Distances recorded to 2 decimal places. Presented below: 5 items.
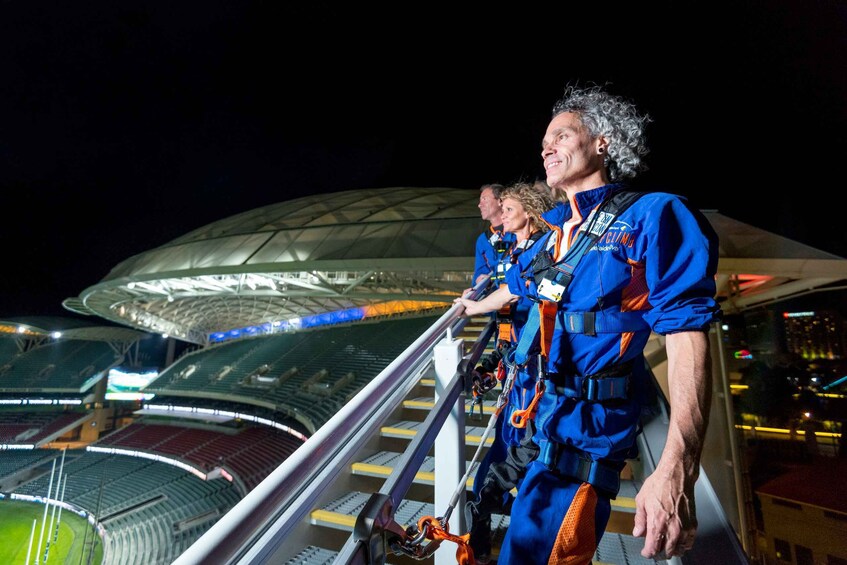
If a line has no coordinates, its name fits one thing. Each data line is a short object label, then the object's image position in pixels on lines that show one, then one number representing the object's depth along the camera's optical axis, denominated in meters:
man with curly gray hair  0.98
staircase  2.03
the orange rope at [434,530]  1.02
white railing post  1.82
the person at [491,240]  4.07
